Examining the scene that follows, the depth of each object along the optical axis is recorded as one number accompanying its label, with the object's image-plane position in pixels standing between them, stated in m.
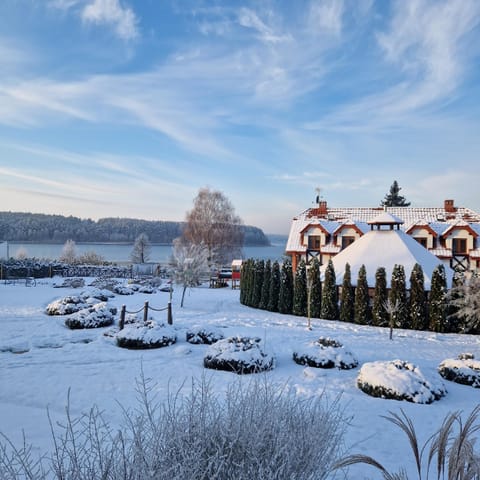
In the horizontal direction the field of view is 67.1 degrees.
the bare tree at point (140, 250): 49.31
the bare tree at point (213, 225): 34.91
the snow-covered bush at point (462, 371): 9.08
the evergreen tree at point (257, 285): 20.86
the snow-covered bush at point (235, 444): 2.95
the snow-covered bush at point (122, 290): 25.41
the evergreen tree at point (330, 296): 17.64
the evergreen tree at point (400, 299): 16.03
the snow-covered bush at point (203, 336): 12.39
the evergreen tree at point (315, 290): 18.11
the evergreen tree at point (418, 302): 15.78
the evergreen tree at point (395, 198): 47.25
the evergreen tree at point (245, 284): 21.78
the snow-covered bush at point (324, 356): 10.04
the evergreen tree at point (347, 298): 17.08
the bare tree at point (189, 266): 20.88
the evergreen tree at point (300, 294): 18.69
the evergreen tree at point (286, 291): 19.36
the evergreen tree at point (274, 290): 19.97
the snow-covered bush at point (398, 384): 7.82
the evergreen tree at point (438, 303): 15.45
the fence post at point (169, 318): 14.77
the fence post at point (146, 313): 13.98
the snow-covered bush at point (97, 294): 20.93
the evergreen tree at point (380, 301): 16.36
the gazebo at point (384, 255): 17.42
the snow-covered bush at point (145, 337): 11.68
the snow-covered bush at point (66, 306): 17.34
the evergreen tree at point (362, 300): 16.69
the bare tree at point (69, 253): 46.46
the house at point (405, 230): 21.52
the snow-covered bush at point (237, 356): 9.52
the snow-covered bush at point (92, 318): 14.63
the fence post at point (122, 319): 13.66
